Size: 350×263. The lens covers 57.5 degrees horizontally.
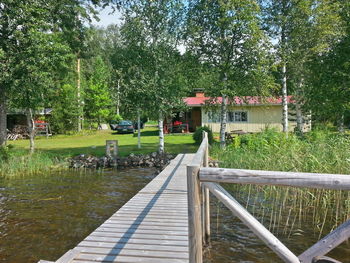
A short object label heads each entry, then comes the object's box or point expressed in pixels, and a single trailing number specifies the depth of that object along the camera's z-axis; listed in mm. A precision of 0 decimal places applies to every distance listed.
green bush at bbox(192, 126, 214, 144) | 20888
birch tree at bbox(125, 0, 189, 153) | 16641
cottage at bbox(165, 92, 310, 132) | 29094
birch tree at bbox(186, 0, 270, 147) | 16672
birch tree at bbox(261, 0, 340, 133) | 19844
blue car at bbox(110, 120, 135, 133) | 31719
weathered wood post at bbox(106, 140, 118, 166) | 16600
